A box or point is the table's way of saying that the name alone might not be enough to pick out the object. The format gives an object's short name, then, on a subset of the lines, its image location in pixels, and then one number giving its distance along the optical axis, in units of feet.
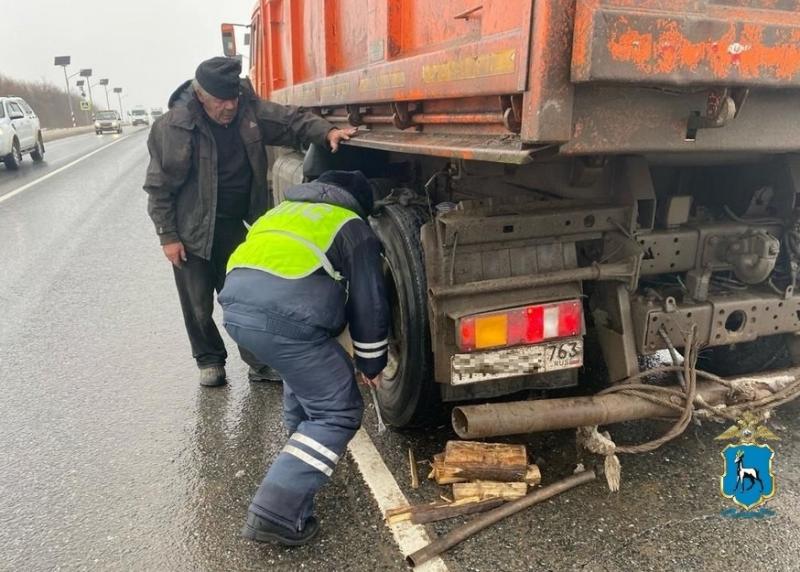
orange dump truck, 5.47
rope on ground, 7.73
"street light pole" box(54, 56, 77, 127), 174.09
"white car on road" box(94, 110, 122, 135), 126.31
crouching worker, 7.69
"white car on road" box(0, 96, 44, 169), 48.91
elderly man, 11.10
